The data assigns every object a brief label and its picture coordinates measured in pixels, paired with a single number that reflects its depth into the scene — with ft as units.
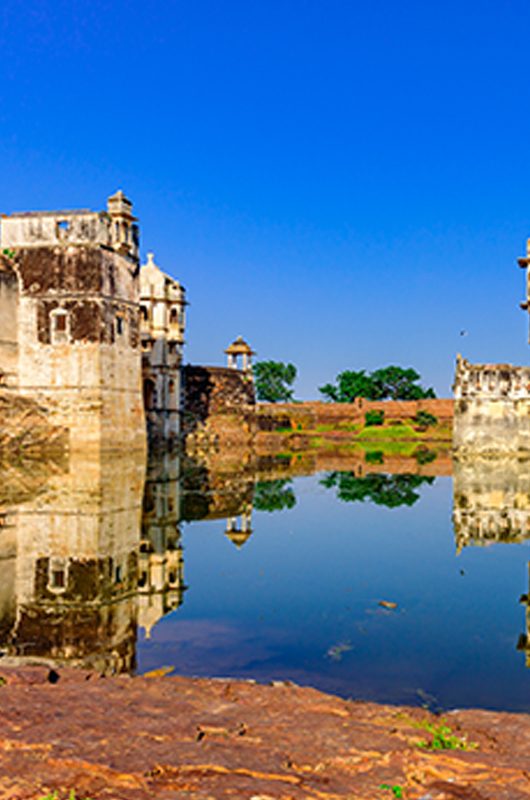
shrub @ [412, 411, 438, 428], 188.75
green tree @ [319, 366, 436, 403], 288.71
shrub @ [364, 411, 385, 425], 194.08
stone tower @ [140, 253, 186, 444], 137.28
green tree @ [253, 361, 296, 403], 318.24
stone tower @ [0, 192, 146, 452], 95.76
